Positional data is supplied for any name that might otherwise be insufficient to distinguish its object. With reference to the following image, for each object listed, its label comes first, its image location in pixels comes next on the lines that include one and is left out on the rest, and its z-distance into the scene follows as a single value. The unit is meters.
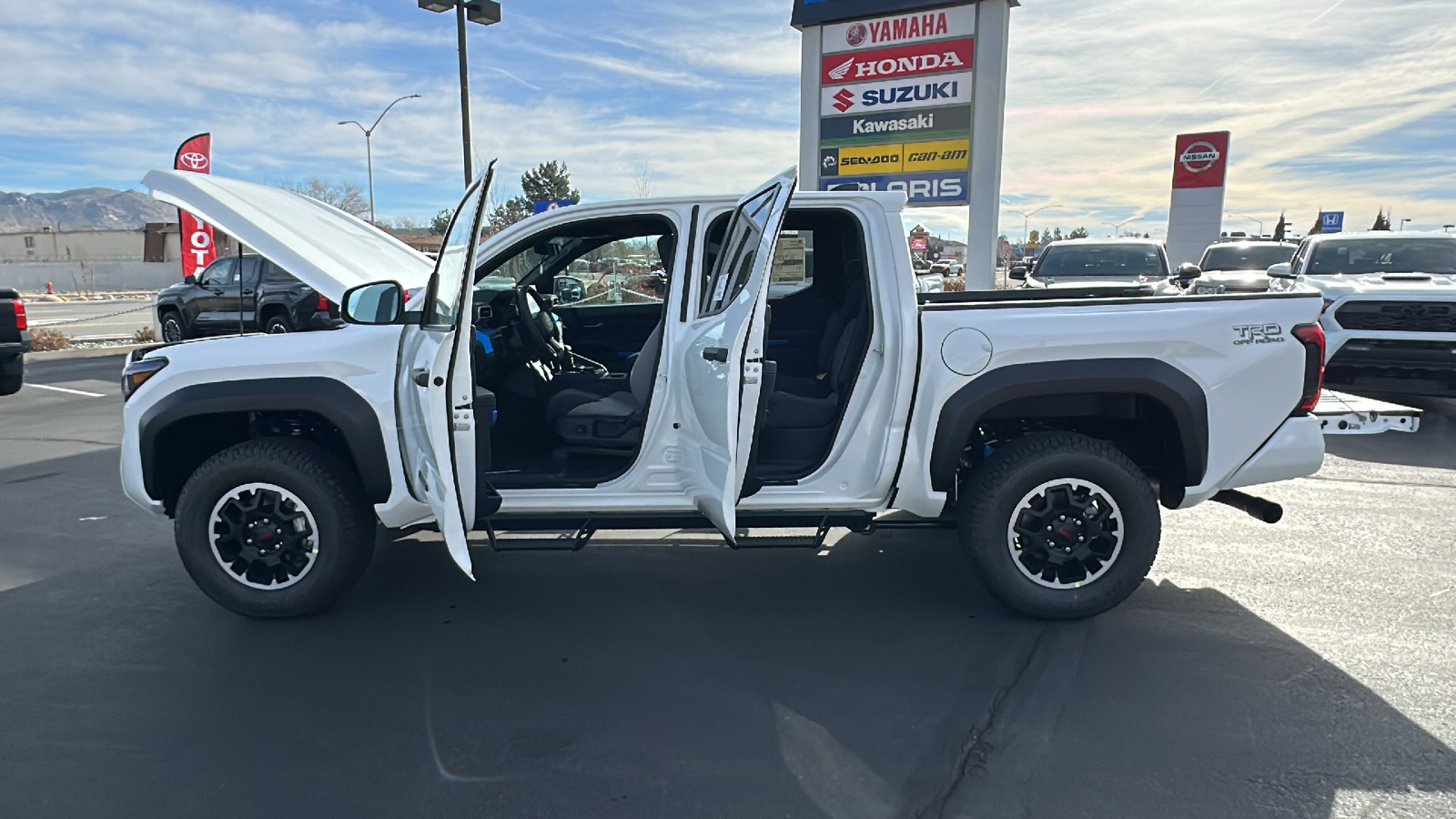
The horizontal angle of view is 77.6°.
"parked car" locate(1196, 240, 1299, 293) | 15.64
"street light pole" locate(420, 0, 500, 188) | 13.73
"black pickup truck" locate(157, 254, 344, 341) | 14.19
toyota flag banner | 16.34
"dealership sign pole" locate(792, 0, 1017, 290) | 13.51
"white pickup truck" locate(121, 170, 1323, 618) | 3.75
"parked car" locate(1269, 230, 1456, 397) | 7.79
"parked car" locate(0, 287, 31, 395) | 8.85
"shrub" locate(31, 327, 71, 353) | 15.29
